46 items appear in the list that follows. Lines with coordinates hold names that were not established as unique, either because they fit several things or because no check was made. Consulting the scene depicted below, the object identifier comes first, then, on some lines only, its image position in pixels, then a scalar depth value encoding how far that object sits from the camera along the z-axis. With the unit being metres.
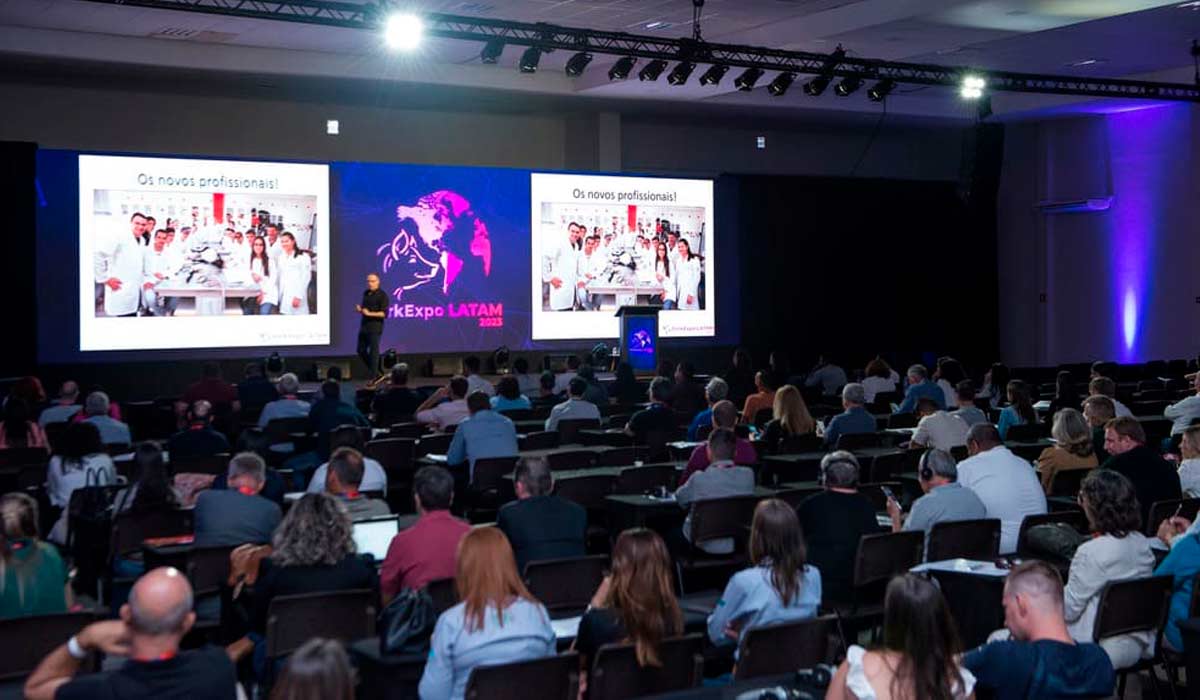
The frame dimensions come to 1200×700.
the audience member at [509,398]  12.62
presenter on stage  18.30
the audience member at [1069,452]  8.67
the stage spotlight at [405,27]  13.29
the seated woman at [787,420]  10.82
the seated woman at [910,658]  3.85
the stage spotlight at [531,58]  14.67
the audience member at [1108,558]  5.55
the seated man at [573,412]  11.75
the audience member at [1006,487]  7.30
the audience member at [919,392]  12.79
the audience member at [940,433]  10.23
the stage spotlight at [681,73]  15.60
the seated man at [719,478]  8.04
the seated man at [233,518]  6.51
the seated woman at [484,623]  4.52
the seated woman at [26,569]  5.29
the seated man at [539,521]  6.58
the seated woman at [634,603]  4.65
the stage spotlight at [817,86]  16.19
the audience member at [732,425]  9.53
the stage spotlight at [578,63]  15.05
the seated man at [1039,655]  4.16
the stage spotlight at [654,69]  15.55
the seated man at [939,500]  6.91
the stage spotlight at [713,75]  15.82
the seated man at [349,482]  6.89
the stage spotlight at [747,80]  16.16
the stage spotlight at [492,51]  14.32
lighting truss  13.34
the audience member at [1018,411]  11.72
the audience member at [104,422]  10.58
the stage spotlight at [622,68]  15.59
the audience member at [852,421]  10.99
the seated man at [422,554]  5.76
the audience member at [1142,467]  7.73
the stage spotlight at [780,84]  16.32
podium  19.00
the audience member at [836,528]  6.62
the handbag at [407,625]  4.70
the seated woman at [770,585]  5.16
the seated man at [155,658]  3.53
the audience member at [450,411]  11.91
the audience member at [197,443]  9.77
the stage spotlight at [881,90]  17.03
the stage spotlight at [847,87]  16.67
